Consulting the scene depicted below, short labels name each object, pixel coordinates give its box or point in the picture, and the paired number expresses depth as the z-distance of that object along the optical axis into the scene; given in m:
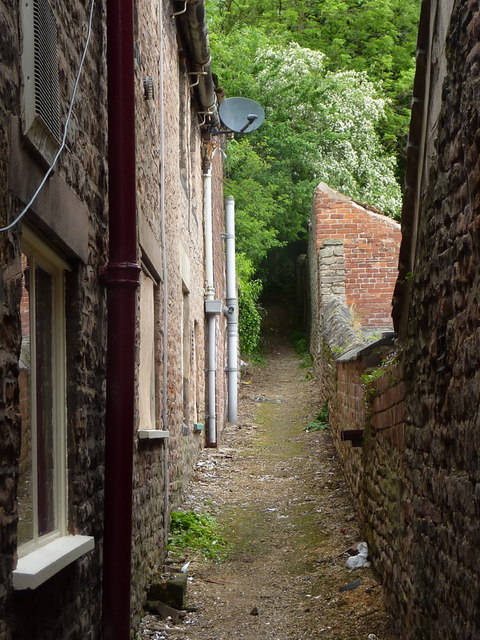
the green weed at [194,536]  8.73
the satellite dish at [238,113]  14.71
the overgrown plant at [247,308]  20.80
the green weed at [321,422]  15.30
